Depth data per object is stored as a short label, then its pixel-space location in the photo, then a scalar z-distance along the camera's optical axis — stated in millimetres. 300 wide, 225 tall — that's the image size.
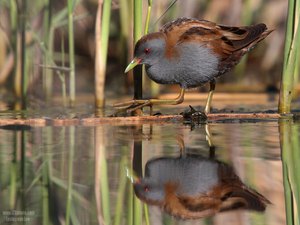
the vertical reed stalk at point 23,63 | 13090
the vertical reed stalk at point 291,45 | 10836
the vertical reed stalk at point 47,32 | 14125
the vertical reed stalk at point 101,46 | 12024
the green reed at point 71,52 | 12241
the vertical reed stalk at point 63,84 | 13637
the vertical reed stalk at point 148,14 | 11477
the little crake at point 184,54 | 11547
